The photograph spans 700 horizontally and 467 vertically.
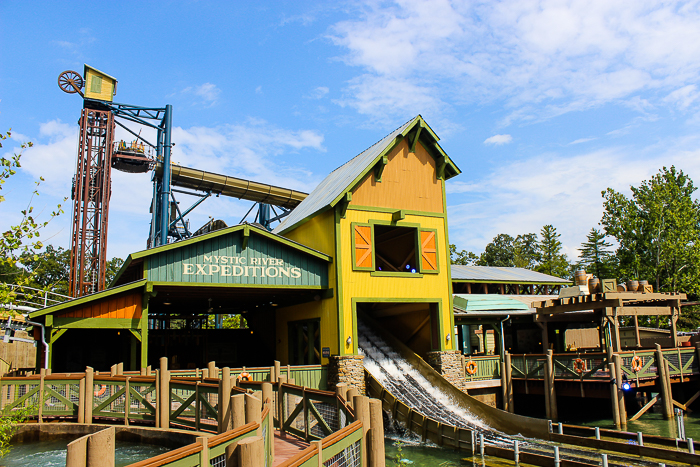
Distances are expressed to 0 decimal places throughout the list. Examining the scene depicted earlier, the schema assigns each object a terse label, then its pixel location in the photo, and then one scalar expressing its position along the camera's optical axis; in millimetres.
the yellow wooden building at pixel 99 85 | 42281
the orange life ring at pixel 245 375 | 16728
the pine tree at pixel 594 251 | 65750
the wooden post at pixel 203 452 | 4633
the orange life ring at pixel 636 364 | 19562
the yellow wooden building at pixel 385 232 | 20547
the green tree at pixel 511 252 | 78169
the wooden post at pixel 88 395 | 12977
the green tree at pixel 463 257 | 70938
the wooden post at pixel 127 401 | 12641
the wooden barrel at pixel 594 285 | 21656
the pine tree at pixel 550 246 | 73812
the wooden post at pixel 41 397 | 13314
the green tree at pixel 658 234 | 38425
